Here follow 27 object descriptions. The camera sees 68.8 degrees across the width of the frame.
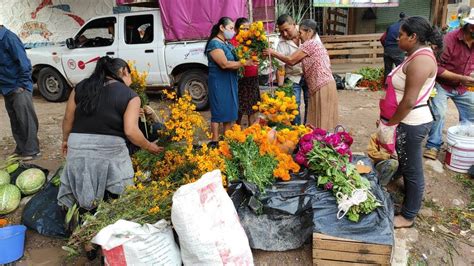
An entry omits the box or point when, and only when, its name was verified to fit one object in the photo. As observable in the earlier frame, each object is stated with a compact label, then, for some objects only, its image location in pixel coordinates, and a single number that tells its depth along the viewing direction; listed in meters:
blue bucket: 2.91
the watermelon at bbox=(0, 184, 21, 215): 3.56
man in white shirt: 4.87
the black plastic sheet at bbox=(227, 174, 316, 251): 2.80
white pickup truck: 7.18
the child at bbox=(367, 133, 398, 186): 3.47
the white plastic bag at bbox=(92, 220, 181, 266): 2.17
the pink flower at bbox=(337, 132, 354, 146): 3.20
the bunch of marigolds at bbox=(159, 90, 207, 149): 3.21
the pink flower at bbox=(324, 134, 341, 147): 3.07
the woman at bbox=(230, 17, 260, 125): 5.18
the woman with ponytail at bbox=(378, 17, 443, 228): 2.64
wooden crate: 2.46
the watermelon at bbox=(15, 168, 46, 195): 3.79
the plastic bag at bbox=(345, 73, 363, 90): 8.91
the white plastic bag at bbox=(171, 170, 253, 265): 2.18
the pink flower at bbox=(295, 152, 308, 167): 3.13
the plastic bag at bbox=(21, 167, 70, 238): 3.27
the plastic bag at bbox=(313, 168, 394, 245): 2.50
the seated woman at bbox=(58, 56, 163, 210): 2.62
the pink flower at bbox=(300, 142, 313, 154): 3.10
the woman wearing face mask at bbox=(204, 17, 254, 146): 4.27
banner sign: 9.30
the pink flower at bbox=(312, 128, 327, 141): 3.16
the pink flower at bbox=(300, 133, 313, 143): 3.18
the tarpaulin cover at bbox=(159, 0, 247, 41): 7.11
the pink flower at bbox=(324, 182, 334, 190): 2.83
